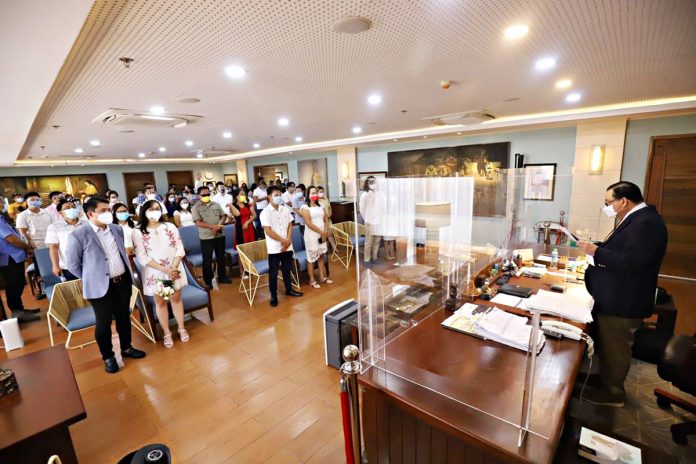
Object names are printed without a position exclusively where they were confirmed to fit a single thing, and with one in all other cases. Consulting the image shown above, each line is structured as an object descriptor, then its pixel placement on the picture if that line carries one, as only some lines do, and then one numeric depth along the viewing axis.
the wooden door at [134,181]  12.63
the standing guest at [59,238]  3.31
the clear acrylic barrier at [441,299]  1.30
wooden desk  1.14
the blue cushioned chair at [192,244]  4.73
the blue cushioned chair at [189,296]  3.33
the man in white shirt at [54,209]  5.00
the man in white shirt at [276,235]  3.98
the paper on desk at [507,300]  2.12
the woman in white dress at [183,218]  5.30
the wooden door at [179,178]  13.65
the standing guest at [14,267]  3.89
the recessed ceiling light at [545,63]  2.58
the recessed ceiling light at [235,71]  2.55
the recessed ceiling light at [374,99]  3.69
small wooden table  1.41
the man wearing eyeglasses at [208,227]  4.67
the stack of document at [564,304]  1.87
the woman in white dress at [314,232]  4.46
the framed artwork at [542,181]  5.97
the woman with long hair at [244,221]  5.77
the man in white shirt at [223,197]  6.38
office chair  1.81
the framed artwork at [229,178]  14.41
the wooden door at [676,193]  4.75
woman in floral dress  3.00
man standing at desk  1.93
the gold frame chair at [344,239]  5.74
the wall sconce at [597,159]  5.27
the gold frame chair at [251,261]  4.16
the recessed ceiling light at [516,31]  2.02
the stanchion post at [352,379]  1.39
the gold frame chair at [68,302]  2.84
